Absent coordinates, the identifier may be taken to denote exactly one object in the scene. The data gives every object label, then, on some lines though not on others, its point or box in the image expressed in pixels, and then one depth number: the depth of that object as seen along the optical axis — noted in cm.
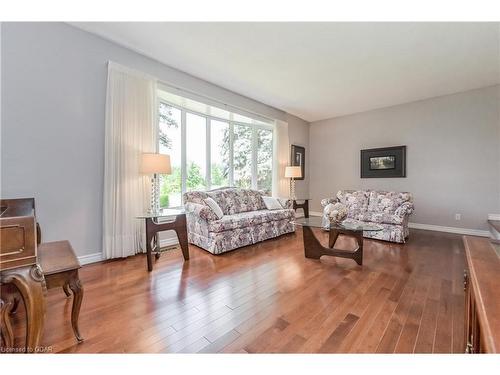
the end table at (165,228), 245
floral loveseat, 350
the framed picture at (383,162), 479
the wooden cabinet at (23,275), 95
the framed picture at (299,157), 577
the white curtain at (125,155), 269
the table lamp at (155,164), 263
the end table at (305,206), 507
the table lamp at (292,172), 511
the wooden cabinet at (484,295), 58
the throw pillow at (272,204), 413
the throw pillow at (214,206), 307
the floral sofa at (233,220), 296
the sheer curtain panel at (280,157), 520
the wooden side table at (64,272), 125
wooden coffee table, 258
